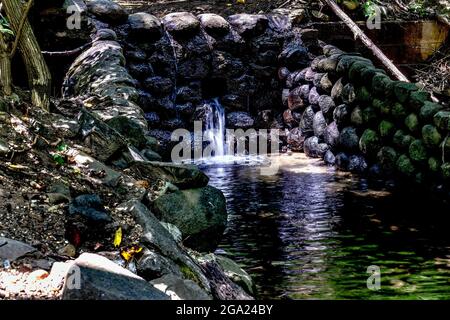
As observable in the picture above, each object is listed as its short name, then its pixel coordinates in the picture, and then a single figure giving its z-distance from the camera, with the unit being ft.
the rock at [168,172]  19.95
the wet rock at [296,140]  43.81
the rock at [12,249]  12.51
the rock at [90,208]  14.79
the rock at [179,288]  11.94
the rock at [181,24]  44.37
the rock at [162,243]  13.93
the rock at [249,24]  45.78
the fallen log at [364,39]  41.19
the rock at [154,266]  13.11
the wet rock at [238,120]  45.98
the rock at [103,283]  10.61
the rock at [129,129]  23.61
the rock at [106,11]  42.57
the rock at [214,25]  45.11
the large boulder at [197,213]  18.74
